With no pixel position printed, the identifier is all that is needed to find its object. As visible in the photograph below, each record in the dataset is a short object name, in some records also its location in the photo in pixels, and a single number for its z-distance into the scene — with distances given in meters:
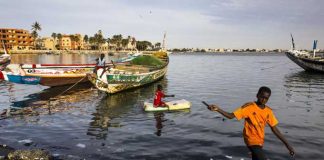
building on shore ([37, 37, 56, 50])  188.25
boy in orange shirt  5.71
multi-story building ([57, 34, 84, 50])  185.50
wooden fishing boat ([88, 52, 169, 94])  20.97
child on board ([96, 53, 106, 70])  21.91
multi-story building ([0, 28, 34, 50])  139.12
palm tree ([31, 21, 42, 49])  147.38
